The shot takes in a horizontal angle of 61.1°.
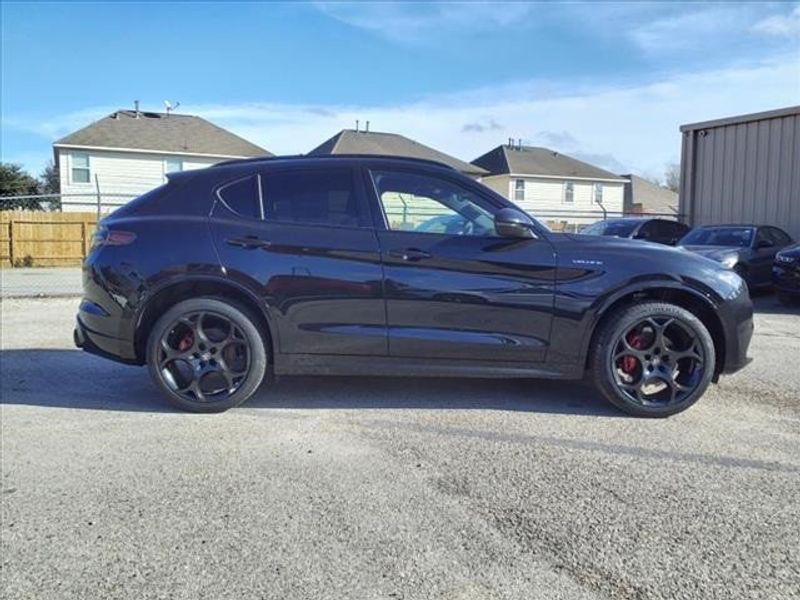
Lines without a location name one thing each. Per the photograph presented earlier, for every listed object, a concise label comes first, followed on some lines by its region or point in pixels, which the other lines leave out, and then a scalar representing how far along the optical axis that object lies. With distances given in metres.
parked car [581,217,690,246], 14.80
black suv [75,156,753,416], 4.52
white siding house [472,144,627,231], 39.09
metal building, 15.76
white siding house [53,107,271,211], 27.70
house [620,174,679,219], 49.81
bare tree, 72.94
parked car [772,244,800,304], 10.76
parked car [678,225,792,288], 12.20
